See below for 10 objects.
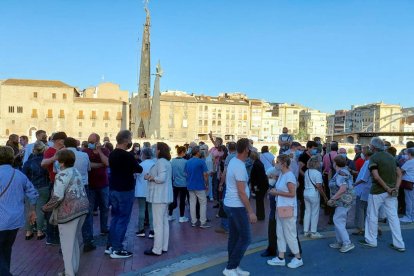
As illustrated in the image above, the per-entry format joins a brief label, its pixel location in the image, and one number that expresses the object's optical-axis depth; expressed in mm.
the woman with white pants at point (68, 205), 4930
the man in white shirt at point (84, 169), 6370
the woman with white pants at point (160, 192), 6238
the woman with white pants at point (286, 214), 5766
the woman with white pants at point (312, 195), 7188
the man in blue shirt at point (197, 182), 8547
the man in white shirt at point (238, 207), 5168
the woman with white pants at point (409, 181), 9266
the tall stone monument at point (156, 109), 46219
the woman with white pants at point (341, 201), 6555
